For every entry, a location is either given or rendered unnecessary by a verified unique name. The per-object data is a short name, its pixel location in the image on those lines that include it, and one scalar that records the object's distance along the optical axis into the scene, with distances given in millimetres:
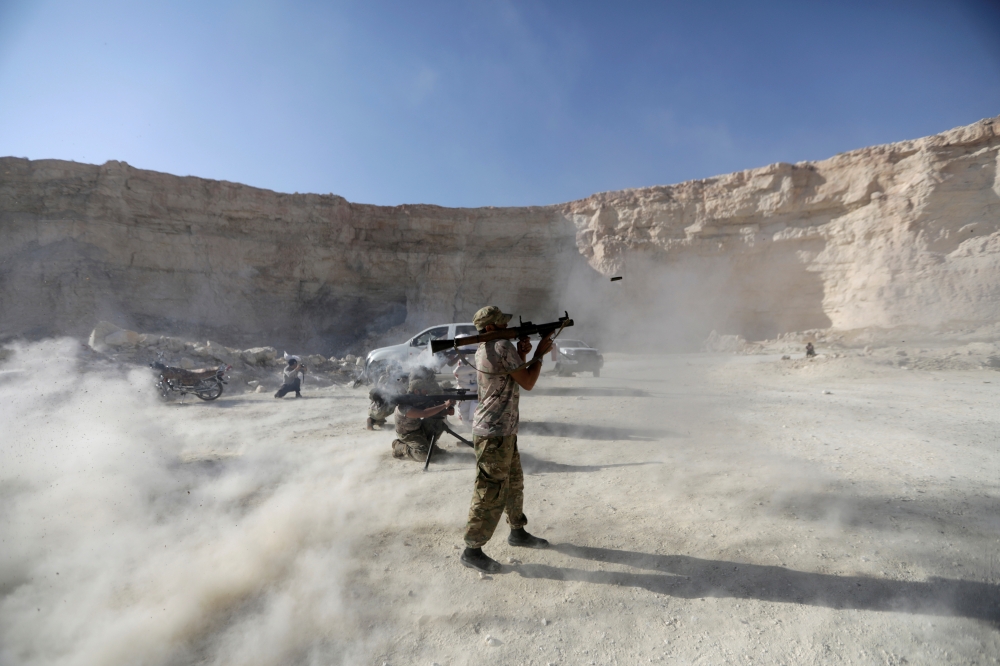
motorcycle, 9047
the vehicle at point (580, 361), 11555
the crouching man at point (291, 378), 9477
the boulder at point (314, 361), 13461
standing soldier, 2814
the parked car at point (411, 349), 10067
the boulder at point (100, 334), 11367
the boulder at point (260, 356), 12359
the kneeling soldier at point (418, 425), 4922
